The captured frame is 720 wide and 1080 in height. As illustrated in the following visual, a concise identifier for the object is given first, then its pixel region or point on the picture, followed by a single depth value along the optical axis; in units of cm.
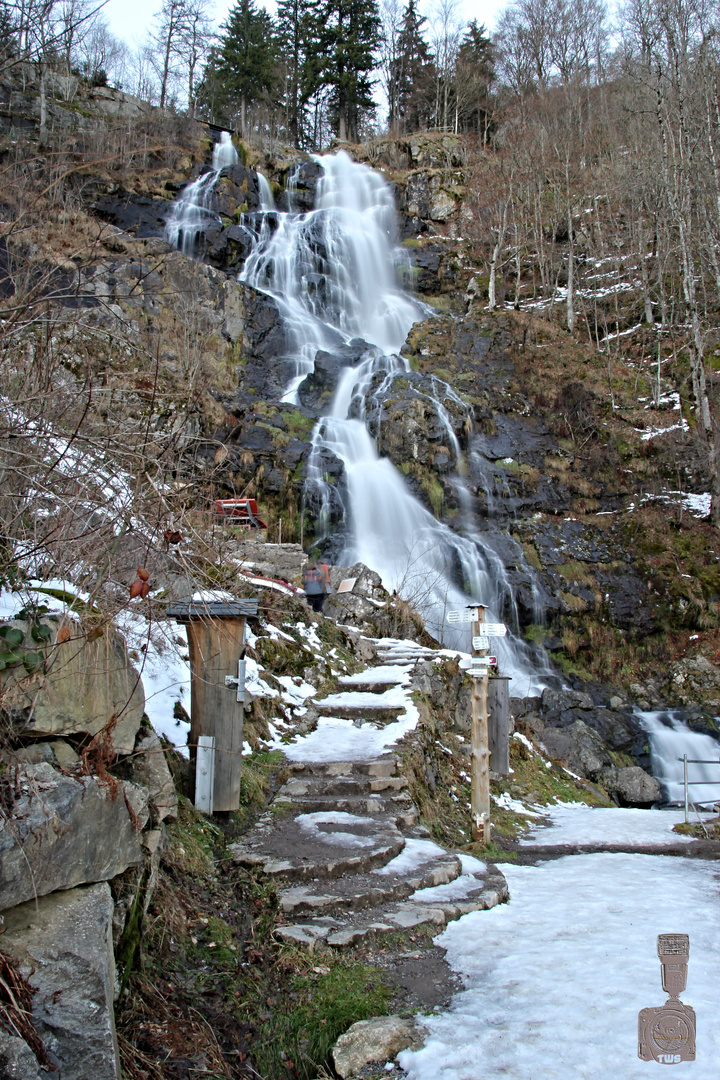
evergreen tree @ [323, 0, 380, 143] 3981
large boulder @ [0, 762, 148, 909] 267
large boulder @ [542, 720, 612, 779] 1252
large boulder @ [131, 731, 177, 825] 378
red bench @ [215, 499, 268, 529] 1385
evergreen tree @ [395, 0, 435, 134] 4209
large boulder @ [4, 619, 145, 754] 298
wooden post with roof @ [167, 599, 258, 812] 496
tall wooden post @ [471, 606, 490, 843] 667
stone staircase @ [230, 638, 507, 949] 430
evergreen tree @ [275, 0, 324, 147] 4003
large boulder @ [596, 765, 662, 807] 1214
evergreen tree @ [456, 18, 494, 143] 3931
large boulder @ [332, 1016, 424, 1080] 313
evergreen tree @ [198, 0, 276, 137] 3778
